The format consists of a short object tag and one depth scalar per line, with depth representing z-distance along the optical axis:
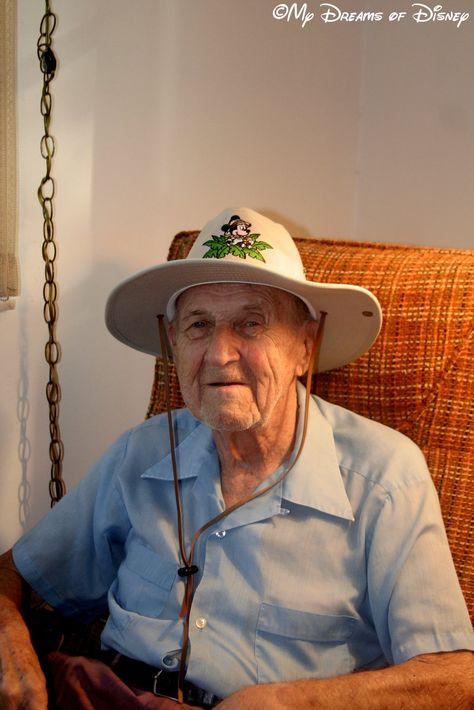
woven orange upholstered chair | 1.31
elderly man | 1.11
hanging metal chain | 1.62
